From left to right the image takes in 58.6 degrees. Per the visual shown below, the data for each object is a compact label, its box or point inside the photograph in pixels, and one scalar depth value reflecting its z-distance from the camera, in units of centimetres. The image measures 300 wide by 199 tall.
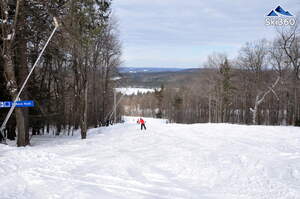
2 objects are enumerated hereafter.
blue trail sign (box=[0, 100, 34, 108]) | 1189
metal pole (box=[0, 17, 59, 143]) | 1187
